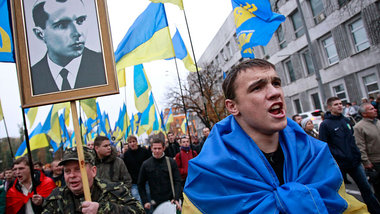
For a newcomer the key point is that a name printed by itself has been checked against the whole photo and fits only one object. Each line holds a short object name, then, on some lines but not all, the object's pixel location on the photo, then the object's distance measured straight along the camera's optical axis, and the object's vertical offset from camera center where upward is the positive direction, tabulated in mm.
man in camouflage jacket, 2293 -460
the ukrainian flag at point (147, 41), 5957 +2136
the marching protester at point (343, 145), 4145 -807
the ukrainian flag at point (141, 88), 8508 +1504
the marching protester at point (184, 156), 6105 -689
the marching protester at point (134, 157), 6059 -506
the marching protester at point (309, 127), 6184 -538
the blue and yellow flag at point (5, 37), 4281 +2012
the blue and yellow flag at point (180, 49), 6966 +2154
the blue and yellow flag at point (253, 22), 5679 +2016
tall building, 15000 +3538
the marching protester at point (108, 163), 4480 -403
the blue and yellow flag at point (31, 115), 9336 +1413
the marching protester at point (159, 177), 4883 -845
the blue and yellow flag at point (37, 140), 10202 +540
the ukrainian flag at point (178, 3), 5759 +2763
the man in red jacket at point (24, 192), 3676 -556
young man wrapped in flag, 1434 -311
